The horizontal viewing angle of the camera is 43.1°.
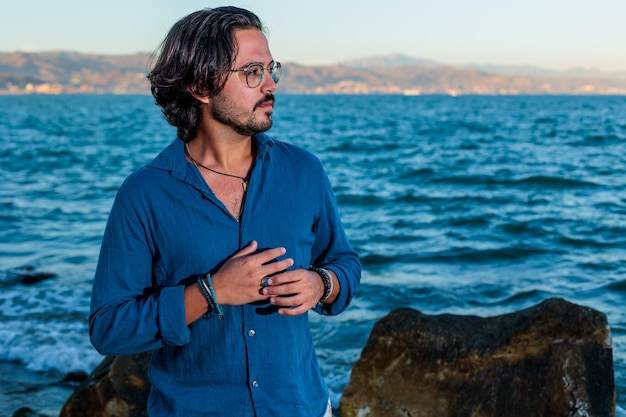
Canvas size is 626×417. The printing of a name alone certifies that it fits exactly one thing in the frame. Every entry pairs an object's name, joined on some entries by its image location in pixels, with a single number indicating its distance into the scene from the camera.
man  2.20
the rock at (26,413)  6.03
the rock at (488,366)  4.62
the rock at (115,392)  5.09
